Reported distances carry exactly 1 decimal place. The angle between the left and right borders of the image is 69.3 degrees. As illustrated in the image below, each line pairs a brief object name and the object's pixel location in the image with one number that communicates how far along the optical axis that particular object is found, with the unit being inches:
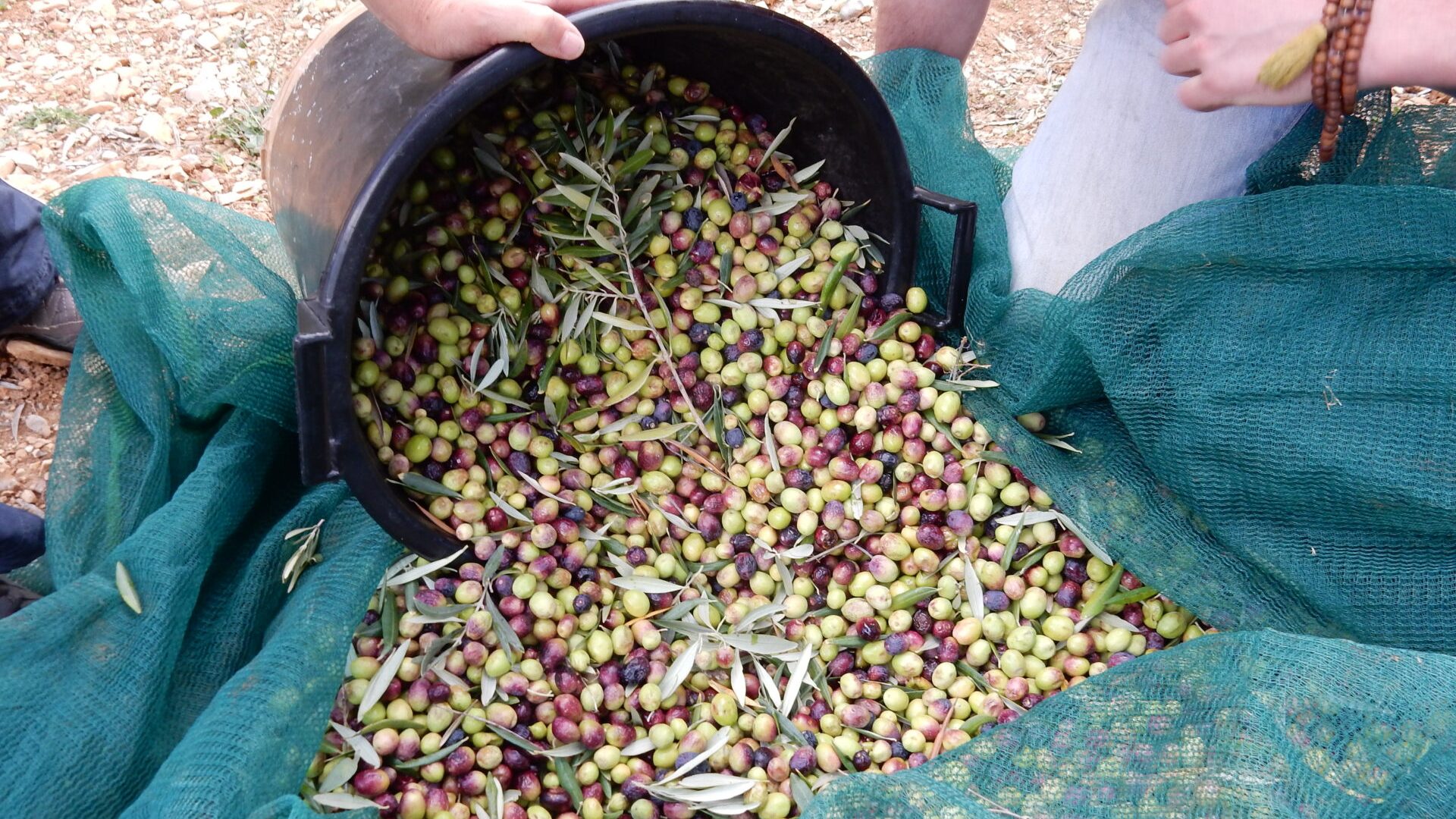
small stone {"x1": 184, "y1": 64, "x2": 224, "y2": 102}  123.2
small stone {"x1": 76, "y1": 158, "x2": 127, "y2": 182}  110.6
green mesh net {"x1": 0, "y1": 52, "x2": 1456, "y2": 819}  48.1
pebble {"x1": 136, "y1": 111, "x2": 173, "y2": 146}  117.8
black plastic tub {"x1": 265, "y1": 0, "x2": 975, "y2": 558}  52.6
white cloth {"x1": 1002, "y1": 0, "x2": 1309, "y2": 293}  72.2
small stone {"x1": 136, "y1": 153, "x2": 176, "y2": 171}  114.2
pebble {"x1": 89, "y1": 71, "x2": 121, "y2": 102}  120.8
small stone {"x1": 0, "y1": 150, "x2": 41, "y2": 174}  110.6
